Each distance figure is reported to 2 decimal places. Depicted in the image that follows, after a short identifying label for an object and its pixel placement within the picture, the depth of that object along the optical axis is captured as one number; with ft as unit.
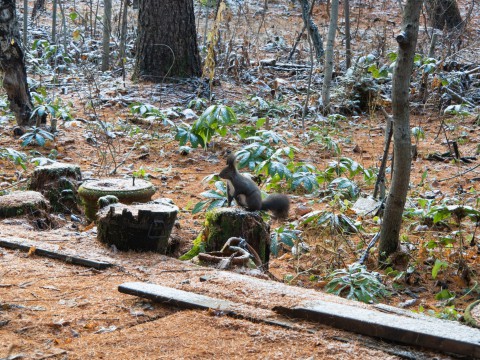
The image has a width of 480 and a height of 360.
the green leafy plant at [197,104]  34.45
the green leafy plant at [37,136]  26.94
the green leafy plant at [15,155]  22.94
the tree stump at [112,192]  18.47
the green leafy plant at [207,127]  24.47
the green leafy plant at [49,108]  28.09
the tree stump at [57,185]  20.87
